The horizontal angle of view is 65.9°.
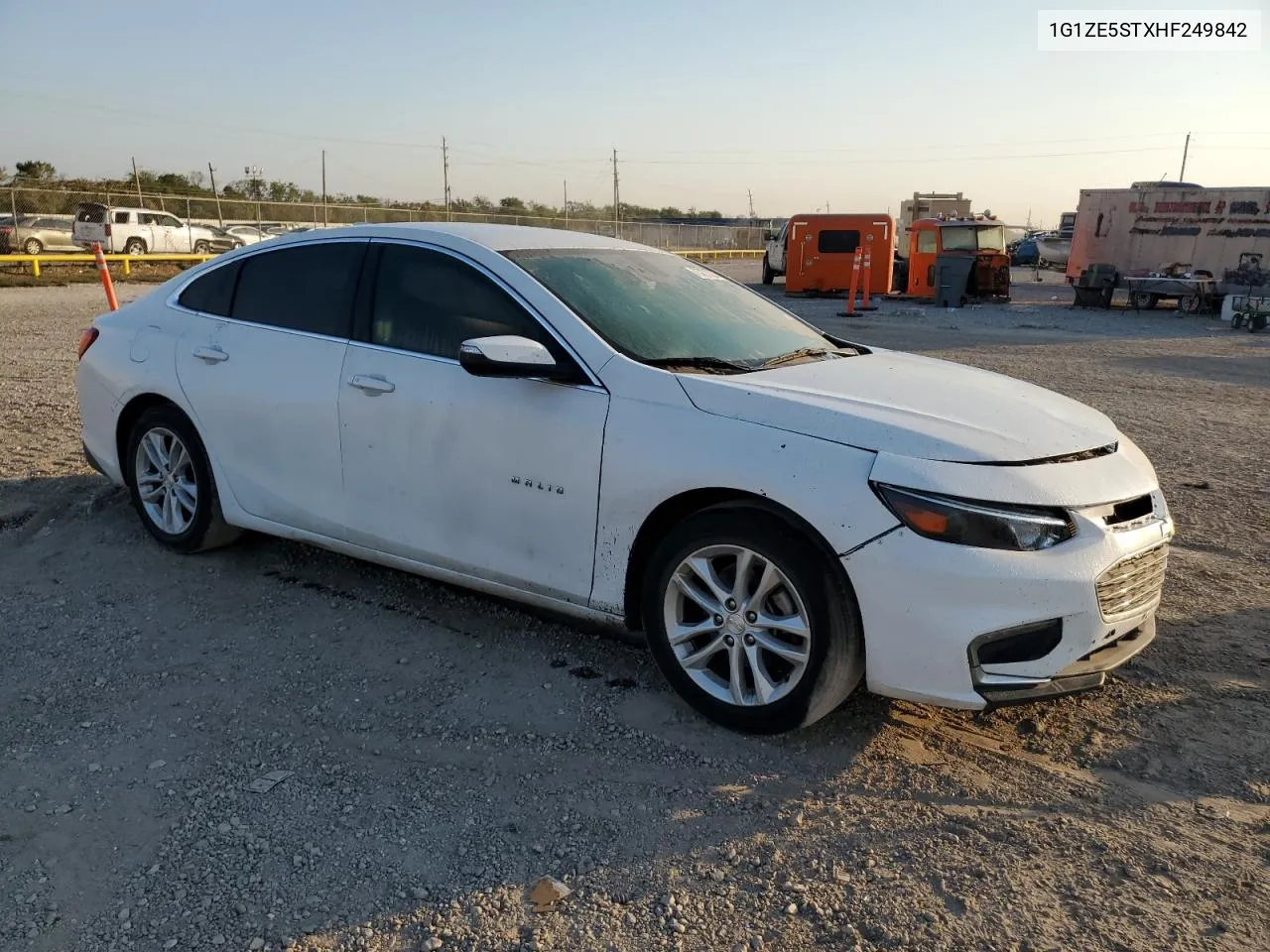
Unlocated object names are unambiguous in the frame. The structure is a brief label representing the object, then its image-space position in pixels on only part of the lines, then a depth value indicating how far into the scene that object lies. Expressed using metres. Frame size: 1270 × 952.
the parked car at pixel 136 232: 30.47
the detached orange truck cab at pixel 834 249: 25.69
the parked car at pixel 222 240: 33.75
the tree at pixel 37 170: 48.19
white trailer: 23.34
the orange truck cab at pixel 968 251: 24.09
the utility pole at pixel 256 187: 52.38
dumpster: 23.31
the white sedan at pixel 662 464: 2.92
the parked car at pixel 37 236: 30.05
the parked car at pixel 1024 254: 48.91
